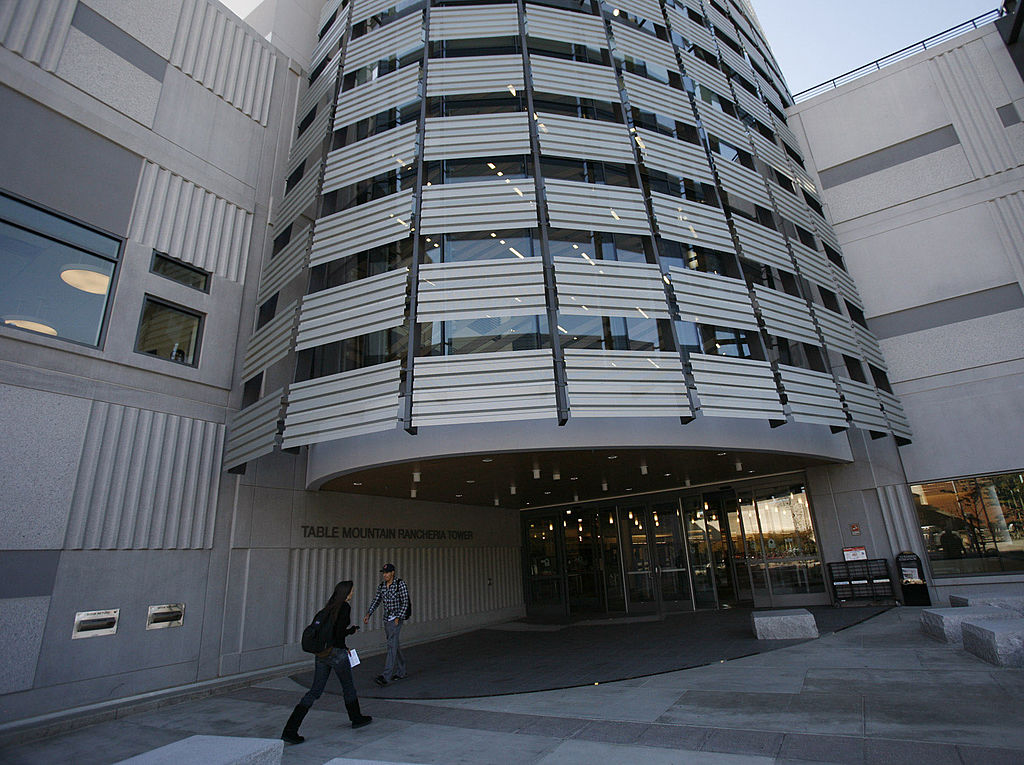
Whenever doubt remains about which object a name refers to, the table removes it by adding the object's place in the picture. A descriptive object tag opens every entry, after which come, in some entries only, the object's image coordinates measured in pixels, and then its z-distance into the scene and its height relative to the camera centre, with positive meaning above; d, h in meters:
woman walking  6.14 -0.89
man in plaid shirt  8.80 -0.61
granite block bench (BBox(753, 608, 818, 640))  9.35 -1.16
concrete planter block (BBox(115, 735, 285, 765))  3.62 -1.09
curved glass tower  8.77 +4.90
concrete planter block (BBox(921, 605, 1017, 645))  7.89 -1.00
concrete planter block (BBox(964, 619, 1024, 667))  6.36 -1.10
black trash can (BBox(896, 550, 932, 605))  12.28 -0.67
